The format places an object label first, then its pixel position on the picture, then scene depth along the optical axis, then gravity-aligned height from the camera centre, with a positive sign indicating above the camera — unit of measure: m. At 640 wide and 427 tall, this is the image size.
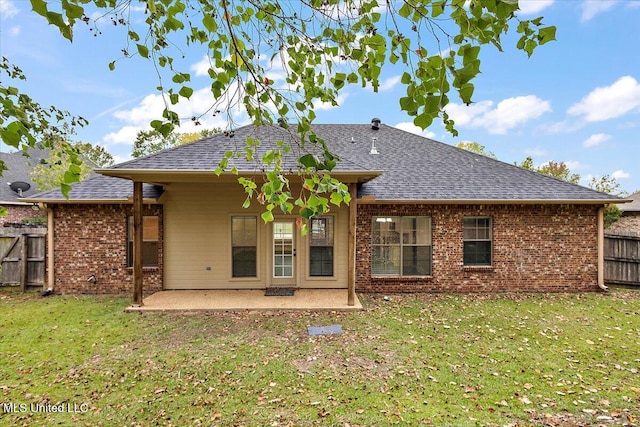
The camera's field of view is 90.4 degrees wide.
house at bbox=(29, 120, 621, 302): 8.68 -0.70
